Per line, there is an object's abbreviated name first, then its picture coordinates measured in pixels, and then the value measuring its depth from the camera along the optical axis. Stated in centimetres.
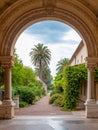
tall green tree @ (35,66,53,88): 3835
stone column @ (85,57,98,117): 788
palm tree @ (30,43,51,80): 3381
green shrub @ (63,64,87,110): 1129
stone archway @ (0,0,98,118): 780
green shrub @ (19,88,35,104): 1487
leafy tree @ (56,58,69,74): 4006
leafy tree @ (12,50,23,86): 1568
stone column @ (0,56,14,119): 779
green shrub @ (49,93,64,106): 1379
